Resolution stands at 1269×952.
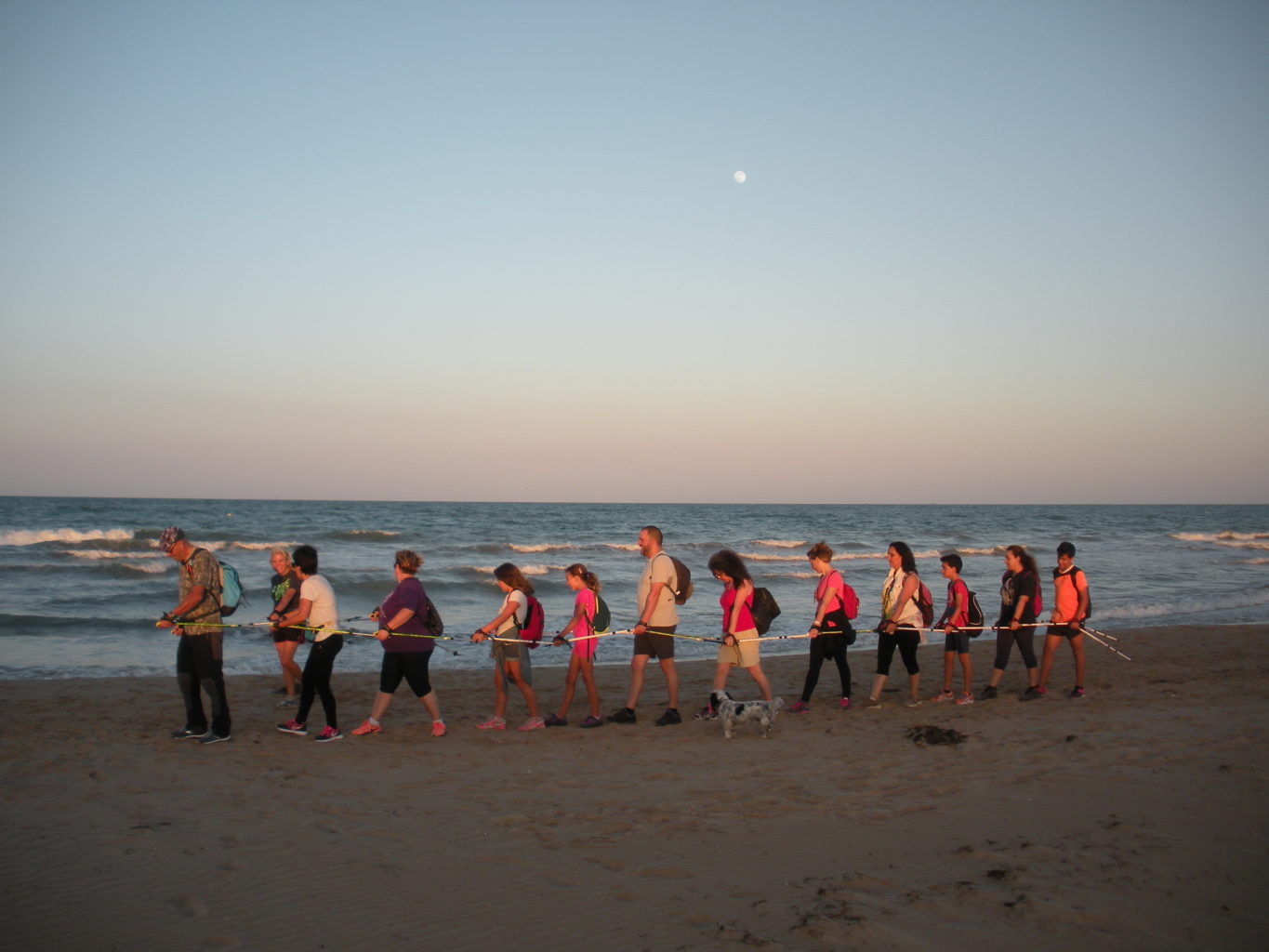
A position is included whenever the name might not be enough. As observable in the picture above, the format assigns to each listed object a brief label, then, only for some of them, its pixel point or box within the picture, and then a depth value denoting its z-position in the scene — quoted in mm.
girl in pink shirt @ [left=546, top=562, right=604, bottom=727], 7883
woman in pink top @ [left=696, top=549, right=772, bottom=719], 7719
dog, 7367
